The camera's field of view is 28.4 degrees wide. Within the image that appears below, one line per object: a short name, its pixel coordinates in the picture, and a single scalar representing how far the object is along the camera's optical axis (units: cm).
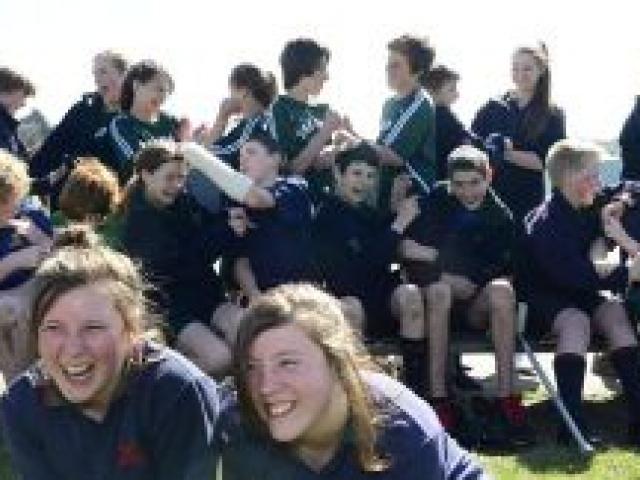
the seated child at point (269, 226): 703
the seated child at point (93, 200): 669
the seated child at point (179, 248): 671
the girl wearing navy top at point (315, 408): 322
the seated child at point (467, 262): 705
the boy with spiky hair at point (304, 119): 747
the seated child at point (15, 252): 643
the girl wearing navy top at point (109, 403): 349
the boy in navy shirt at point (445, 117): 805
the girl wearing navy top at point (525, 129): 789
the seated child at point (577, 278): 696
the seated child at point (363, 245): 714
